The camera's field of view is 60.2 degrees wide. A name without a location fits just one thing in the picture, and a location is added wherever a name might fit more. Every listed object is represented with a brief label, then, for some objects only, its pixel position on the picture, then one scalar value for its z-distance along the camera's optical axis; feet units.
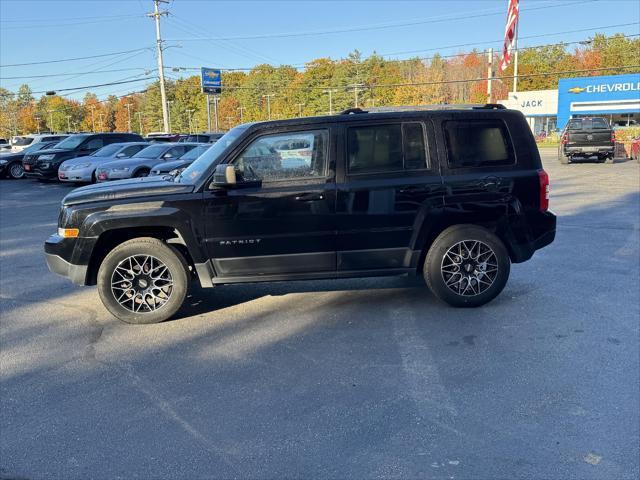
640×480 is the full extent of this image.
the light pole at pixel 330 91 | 302.82
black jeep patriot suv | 17.01
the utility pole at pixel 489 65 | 109.62
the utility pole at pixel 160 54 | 147.13
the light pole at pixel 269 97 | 337.72
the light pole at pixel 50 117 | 432.87
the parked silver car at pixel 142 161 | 54.13
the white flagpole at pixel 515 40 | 105.68
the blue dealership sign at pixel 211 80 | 208.13
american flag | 100.32
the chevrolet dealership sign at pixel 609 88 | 171.73
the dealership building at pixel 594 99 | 173.68
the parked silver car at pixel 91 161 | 59.62
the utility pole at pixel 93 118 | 473.88
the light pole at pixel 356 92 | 314.55
